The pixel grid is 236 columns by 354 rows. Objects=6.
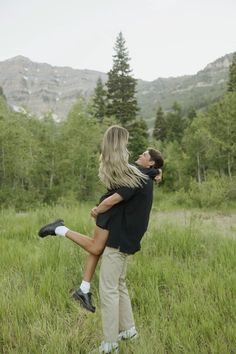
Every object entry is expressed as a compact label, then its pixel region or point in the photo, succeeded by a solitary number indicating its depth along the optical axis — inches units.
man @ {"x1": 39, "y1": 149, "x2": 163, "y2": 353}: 131.6
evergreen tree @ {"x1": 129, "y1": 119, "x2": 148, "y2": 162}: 1352.4
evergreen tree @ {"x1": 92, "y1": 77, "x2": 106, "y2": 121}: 1601.9
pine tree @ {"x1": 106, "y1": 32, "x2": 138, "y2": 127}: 1489.9
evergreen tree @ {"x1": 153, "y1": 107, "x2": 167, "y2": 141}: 1831.9
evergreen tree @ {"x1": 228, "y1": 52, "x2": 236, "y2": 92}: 1549.8
